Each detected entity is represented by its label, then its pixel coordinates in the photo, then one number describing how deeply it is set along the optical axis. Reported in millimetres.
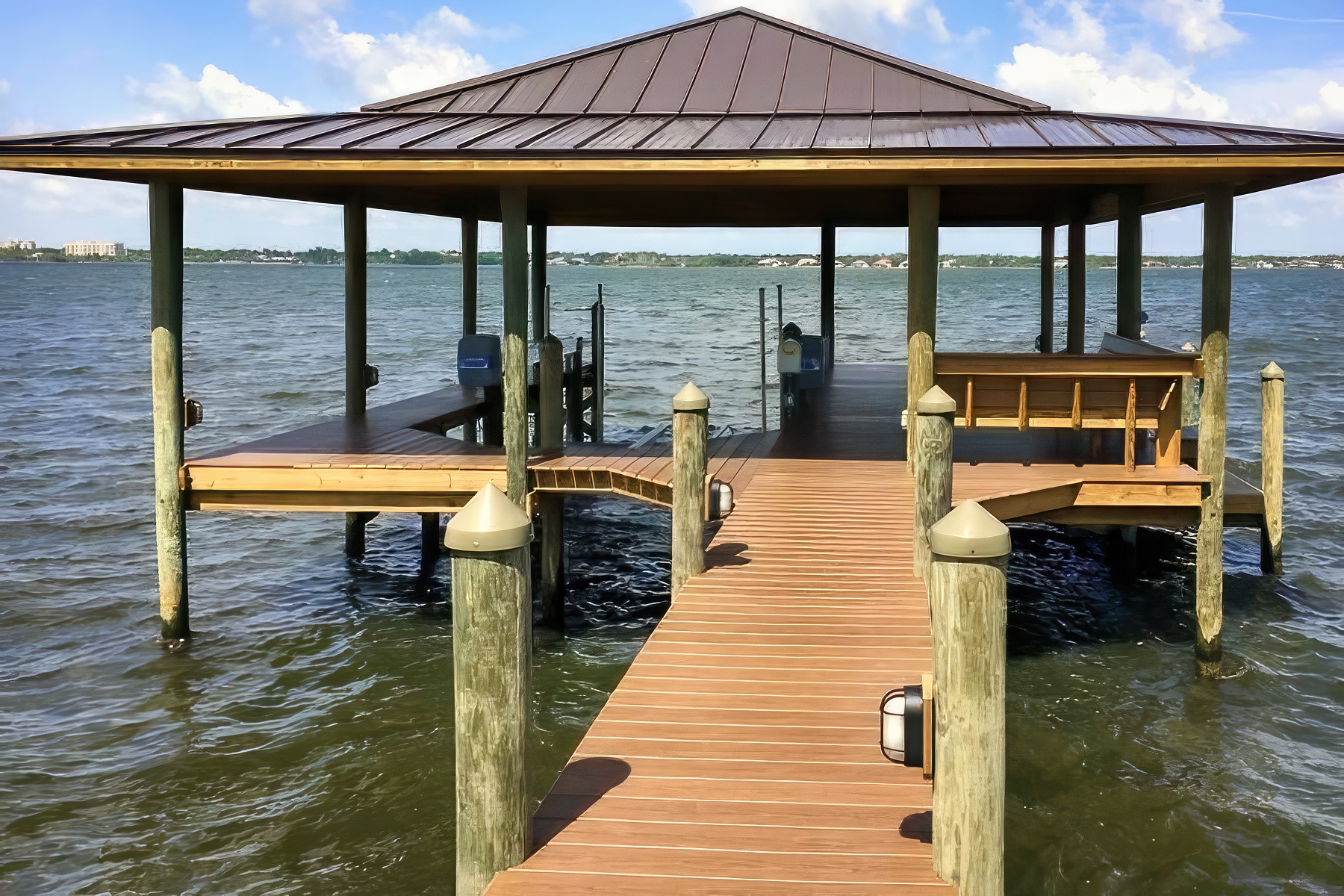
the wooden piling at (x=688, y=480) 8531
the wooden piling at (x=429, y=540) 14852
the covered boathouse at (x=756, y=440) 5020
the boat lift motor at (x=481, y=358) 16469
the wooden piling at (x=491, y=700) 4680
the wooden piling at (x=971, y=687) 4203
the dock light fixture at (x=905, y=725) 4727
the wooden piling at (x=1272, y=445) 14016
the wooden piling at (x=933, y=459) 8078
